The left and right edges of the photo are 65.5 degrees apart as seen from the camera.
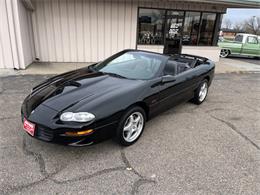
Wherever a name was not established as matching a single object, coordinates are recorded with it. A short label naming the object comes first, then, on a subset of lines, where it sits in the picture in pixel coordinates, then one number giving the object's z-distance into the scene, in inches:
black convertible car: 94.5
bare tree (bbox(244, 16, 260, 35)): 1679.4
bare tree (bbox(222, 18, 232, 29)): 2250.2
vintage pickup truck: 521.0
